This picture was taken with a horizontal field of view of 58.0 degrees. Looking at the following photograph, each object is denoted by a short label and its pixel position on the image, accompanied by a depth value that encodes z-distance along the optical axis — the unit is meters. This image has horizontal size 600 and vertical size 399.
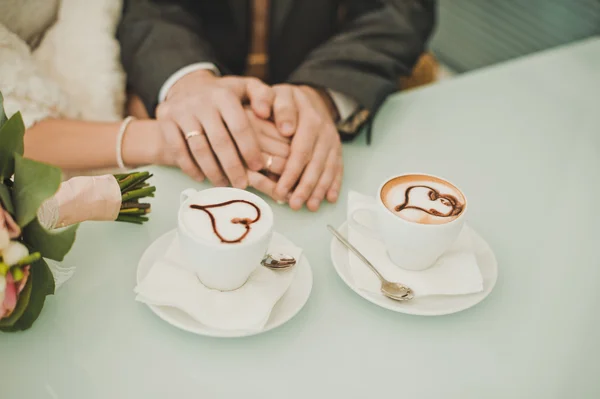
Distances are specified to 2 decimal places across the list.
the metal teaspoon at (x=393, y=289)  0.63
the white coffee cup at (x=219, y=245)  0.55
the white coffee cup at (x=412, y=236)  0.62
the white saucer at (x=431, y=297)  0.62
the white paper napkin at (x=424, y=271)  0.64
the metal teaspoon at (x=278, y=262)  0.64
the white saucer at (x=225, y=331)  0.56
